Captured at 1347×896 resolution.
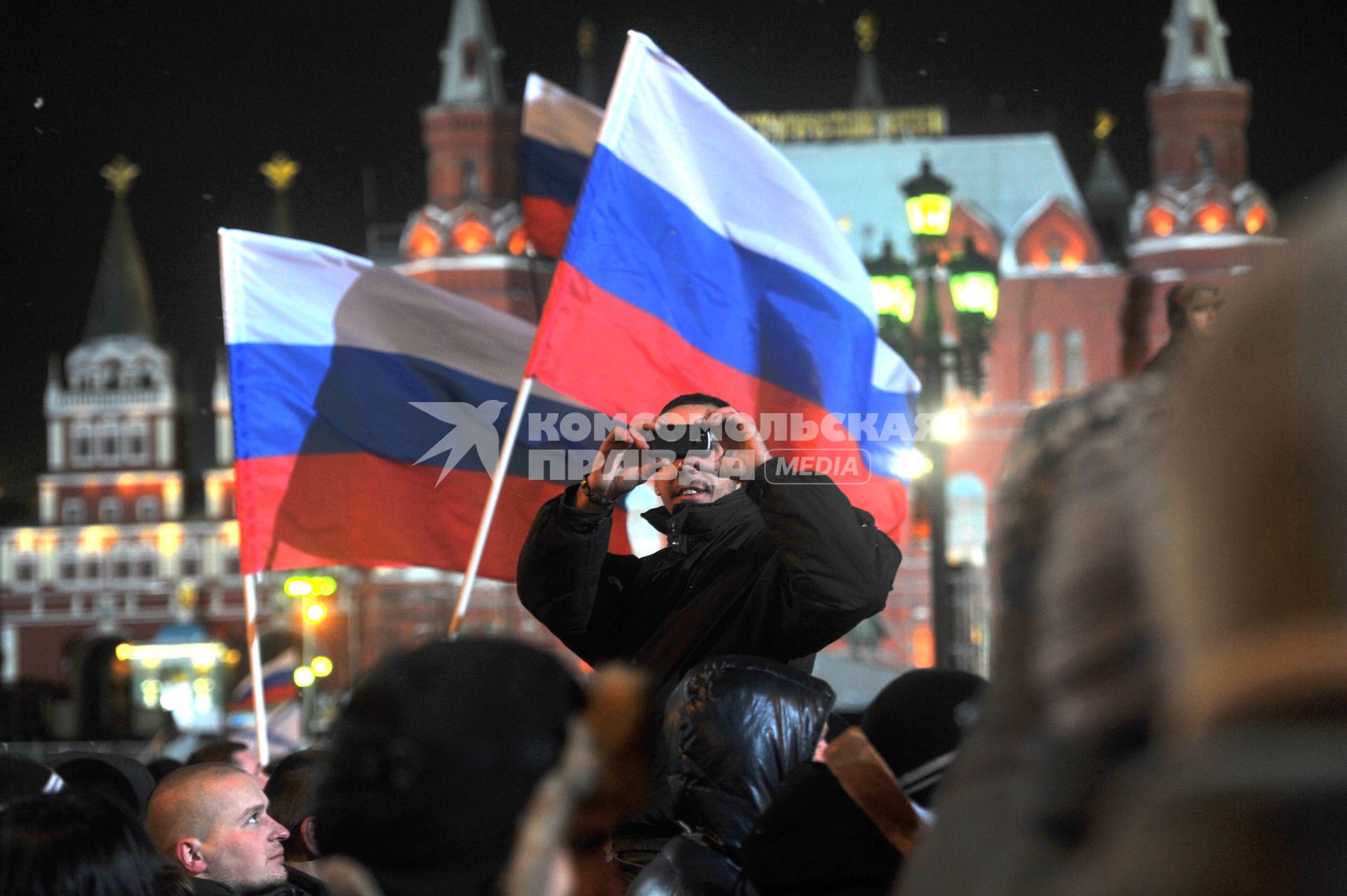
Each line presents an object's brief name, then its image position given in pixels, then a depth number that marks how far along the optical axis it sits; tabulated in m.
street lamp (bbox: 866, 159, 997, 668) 9.95
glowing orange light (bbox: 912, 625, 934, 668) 40.00
